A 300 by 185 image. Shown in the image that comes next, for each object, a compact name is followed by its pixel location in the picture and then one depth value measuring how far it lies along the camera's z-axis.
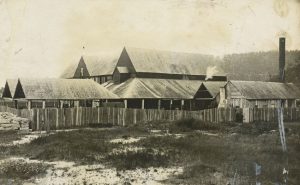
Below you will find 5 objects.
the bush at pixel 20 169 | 12.63
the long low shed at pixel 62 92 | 30.64
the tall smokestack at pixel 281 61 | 37.58
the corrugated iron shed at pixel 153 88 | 38.21
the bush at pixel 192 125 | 26.61
